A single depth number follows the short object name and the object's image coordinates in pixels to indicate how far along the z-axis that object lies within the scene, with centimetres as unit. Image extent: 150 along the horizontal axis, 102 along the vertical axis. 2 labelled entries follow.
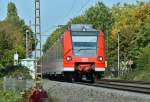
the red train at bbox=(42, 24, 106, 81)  3591
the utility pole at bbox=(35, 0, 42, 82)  4022
